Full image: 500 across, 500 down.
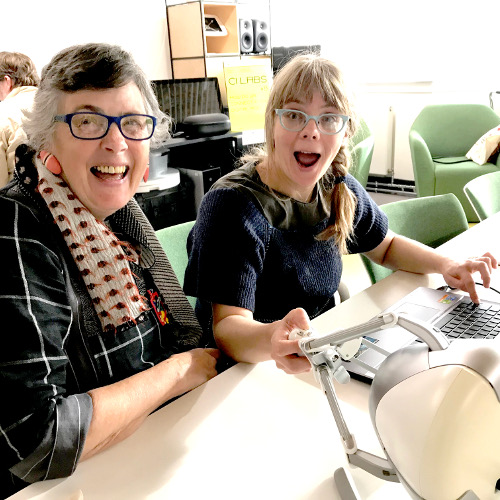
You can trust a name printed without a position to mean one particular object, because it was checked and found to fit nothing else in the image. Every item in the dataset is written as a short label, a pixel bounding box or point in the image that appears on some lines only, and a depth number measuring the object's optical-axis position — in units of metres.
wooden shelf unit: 3.97
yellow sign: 2.68
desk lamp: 0.48
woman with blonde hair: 1.12
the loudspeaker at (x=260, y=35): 4.23
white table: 0.71
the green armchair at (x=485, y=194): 1.88
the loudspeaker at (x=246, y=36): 4.12
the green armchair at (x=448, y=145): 3.86
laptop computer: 0.97
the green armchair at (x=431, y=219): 1.83
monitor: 3.37
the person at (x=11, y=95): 2.32
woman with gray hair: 0.72
